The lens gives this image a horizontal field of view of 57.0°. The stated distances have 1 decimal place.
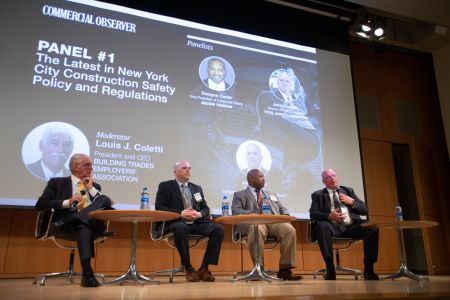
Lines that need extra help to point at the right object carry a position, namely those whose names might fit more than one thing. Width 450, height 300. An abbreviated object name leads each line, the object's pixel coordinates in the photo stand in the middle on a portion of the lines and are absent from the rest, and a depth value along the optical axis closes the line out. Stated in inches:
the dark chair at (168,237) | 137.9
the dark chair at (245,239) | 148.3
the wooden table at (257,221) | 119.6
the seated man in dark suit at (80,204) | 109.8
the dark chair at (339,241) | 158.7
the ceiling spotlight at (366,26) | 234.8
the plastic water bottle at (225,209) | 150.5
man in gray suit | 140.4
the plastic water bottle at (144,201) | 124.0
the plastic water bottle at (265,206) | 140.2
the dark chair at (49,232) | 121.1
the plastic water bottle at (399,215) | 152.6
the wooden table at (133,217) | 108.4
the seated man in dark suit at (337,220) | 148.7
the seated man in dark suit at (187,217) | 132.7
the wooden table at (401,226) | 139.2
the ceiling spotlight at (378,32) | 234.8
